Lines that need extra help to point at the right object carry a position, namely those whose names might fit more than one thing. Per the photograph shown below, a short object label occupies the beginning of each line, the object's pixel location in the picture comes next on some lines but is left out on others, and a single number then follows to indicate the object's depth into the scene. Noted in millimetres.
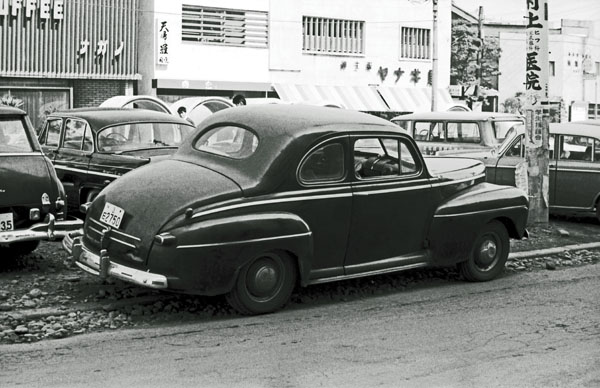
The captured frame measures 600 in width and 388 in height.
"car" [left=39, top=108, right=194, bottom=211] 12242
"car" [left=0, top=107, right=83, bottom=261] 8920
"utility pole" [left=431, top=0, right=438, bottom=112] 39938
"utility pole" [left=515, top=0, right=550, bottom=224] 12852
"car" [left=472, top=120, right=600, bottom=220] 14102
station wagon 16766
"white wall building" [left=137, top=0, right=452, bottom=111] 34438
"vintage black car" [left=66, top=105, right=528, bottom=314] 7426
